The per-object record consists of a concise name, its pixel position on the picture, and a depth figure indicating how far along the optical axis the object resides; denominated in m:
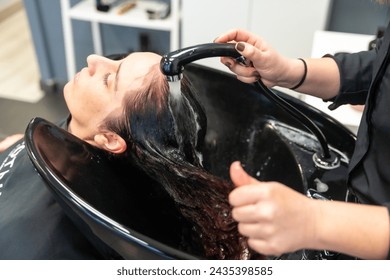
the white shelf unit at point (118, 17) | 2.24
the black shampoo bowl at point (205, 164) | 0.73
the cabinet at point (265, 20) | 2.07
